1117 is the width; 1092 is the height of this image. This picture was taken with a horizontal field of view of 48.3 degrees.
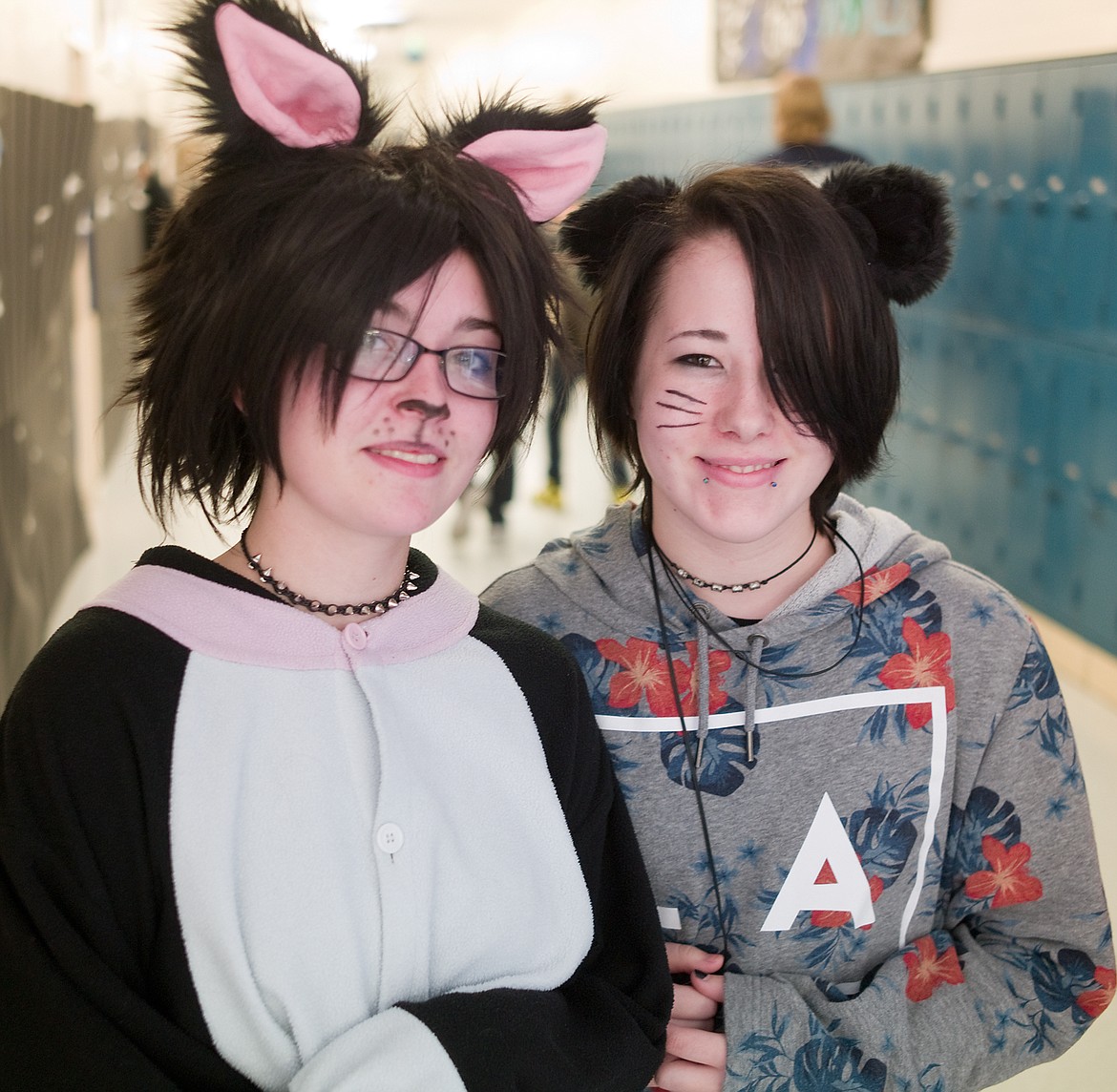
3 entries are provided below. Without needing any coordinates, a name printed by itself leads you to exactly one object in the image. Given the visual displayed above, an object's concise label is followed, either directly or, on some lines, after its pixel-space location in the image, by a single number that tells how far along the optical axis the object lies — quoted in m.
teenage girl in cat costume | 0.93
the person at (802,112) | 4.60
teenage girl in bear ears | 1.21
